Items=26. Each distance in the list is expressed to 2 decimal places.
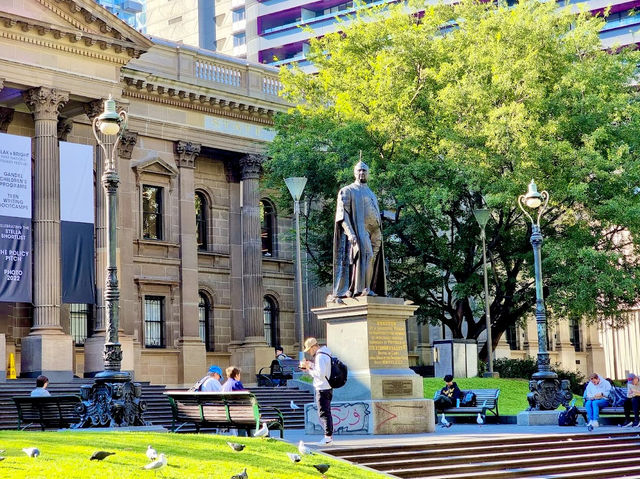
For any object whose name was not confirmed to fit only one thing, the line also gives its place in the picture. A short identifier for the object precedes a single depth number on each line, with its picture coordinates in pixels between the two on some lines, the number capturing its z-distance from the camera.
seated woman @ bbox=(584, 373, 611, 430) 24.31
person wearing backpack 17.58
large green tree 35.67
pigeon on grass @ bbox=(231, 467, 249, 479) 11.91
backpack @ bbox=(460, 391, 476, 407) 26.83
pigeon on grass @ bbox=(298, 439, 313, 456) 14.66
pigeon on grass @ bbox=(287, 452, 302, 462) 13.96
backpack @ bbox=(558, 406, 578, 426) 25.02
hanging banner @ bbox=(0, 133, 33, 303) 33.22
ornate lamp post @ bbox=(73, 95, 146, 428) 20.50
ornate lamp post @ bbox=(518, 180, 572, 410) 26.50
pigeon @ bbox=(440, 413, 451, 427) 24.42
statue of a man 20.56
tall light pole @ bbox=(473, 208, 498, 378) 35.78
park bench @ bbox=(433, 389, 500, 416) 26.09
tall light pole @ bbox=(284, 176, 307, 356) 33.91
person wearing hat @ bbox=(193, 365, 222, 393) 20.69
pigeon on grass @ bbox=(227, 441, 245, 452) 14.42
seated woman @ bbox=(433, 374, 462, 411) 26.78
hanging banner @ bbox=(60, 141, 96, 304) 34.84
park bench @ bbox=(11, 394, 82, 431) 21.03
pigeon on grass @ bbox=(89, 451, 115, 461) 12.74
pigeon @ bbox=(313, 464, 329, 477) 13.66
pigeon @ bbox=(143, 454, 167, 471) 11.91
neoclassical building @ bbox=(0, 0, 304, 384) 34.50
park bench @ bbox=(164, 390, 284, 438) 18.12
